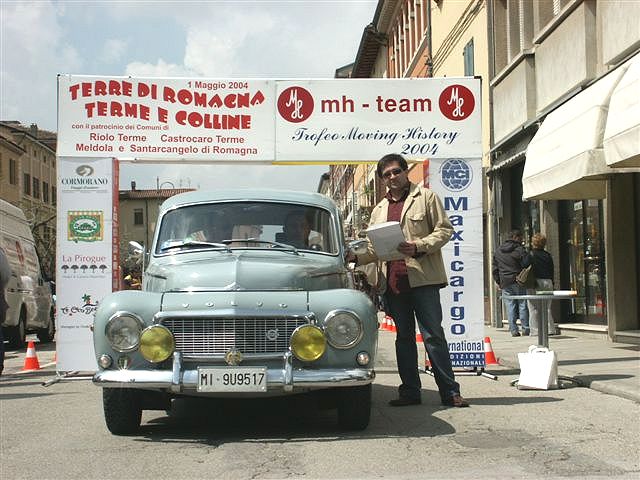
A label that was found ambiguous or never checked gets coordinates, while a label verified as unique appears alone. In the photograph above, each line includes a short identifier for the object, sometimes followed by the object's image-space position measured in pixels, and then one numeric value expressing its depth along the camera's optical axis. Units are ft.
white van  60.75
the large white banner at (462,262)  34.19
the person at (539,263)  54.85
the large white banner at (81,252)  34.45
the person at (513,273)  56.70
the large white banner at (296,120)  34.65
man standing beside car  25.59
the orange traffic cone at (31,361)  41.82
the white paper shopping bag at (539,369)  29.86
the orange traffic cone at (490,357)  38.78
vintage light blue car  20.51
